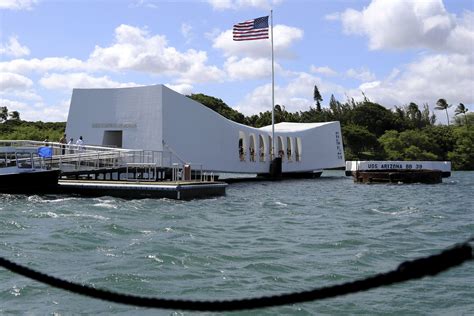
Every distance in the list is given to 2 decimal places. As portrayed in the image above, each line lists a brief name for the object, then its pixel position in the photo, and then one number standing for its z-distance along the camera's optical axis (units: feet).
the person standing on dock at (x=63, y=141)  93.45
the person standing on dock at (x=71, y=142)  95.09
